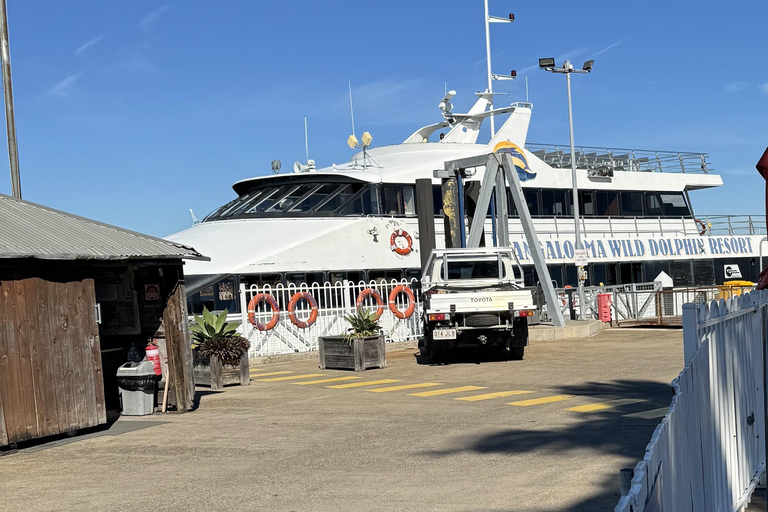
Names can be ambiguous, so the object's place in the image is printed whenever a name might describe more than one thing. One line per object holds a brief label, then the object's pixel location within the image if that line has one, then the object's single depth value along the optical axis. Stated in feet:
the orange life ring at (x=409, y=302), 79.20
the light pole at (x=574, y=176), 92.48
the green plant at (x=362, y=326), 62.23
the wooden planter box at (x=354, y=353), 61.26
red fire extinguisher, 46.09
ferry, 77.00
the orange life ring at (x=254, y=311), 70.69
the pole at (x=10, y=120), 52.60
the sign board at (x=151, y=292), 47.53
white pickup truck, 60.29
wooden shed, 36.01
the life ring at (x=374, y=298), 74.79
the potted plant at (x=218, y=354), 55.36
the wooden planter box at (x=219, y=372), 55.21
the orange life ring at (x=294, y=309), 72.74
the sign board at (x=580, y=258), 92.48
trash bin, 43.62
